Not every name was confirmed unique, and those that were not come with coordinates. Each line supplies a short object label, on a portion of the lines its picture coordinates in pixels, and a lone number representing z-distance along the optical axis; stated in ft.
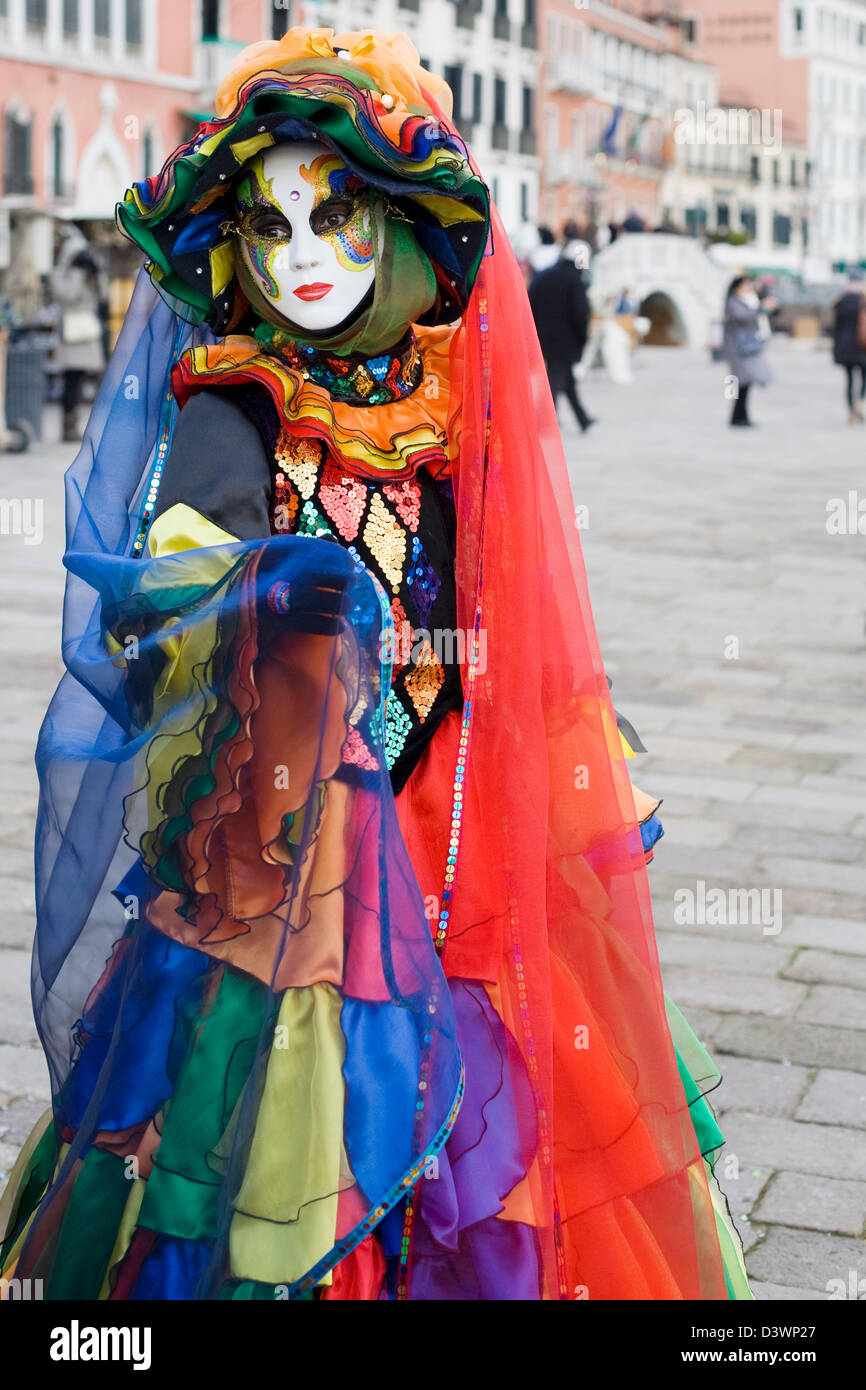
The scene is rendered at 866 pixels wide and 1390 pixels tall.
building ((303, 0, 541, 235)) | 143.43
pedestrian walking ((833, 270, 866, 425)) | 53.98
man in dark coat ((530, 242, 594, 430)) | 46.01
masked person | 6.54
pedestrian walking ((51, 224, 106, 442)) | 43.11
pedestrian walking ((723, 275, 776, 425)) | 50.80
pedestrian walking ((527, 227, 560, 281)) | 48.67
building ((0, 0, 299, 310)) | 93.71
